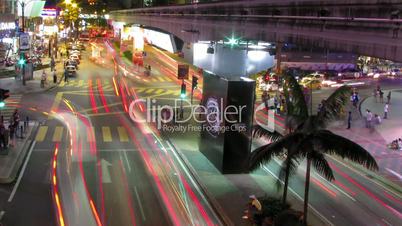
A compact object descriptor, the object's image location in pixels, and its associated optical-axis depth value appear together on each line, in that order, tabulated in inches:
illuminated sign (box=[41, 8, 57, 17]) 3614.7
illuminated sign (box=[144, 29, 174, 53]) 2861.7
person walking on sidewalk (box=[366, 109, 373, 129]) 1507.1
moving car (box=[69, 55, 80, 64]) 2939.5
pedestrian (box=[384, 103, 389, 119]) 1708.7
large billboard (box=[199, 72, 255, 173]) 917.2
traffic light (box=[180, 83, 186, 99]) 1414.2
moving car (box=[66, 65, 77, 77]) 2408.5
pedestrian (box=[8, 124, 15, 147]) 1127.0
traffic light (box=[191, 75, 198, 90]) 1438.2
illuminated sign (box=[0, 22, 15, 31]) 2560.0
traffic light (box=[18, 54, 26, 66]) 2050.9
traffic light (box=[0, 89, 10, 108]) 1046.6
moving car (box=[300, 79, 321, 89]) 2389.9
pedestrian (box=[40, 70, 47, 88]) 1998.0
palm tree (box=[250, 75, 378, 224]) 568.4
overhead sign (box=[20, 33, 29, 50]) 2041.1
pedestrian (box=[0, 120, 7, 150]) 1046.0
